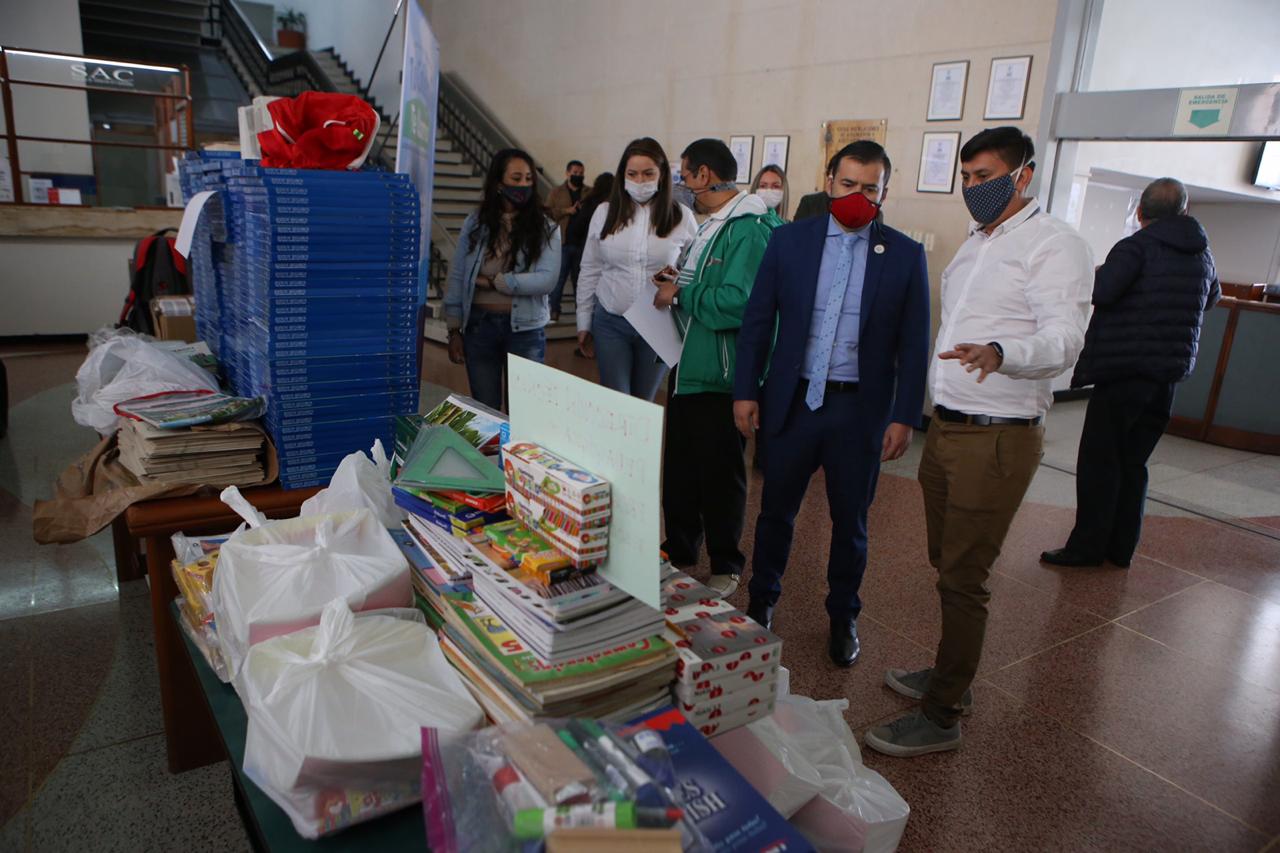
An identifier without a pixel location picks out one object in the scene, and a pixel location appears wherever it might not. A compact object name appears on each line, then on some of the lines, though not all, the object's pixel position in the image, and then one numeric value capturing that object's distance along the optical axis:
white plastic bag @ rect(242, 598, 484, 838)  0.84
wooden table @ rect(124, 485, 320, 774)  1.53
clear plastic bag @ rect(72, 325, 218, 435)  1.80
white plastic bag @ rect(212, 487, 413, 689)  1.04
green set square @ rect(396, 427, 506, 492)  1.21
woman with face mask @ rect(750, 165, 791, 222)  4.96
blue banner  2.14
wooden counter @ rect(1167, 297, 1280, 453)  5.51
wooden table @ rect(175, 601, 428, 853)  0.86
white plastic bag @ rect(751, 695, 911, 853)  1.13
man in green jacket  2.55
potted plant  13.86
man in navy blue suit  2.17
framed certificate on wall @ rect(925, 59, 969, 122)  5.10
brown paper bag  1.54
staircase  9.76
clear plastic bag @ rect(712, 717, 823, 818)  1.05
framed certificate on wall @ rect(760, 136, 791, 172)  6.29
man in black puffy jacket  3.29
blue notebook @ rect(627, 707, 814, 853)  0.78
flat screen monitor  7.09
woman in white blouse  3.16
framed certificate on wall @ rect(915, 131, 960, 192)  5.21
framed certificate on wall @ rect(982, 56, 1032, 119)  4.80
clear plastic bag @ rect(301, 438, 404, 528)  1.34
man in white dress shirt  1.76
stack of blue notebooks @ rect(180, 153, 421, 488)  1.55
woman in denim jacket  3.30
